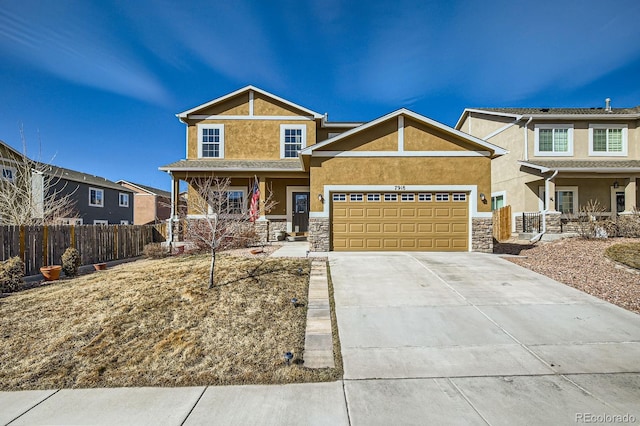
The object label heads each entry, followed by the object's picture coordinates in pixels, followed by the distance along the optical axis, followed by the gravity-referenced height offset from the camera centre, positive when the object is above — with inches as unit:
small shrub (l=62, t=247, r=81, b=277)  390.6 -64.2
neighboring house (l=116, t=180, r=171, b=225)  1475.9 +42.2
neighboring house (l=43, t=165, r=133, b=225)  946.6 +56.8
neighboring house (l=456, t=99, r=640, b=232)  650.8 +135.0
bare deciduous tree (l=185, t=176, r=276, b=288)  299.5 -10.3
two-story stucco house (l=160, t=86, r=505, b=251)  453.1 +39.8
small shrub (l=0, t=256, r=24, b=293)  305.6 -64.0
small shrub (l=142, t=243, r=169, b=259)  500.1 -64.5
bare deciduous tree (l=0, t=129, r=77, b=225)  447.2 +16.3
